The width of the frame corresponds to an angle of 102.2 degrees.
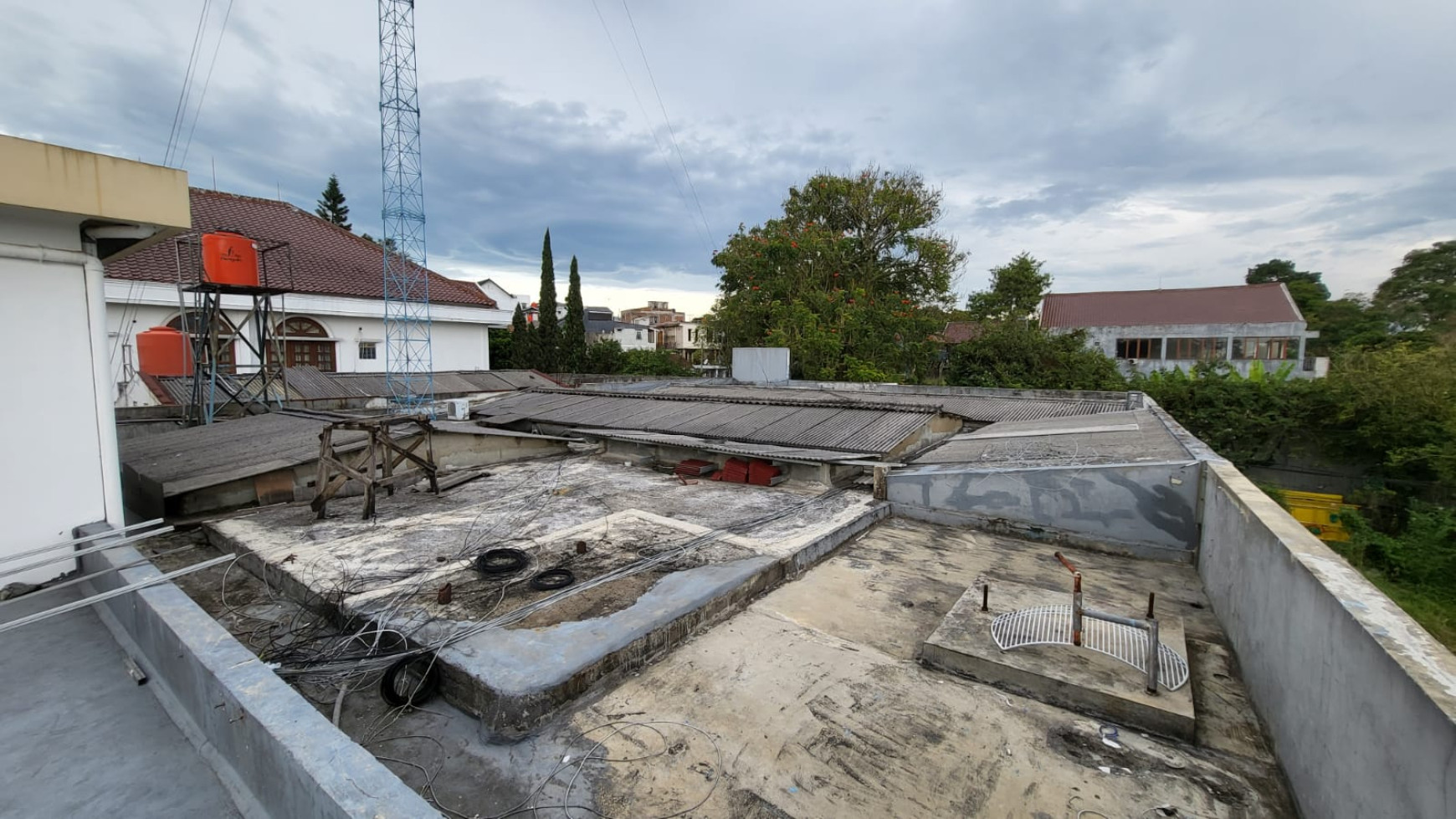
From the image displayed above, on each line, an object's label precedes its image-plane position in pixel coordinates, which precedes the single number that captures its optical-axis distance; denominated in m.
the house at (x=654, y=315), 81.24
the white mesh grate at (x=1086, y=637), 3.79
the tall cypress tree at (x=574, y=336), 31.34
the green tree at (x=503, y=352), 31.06
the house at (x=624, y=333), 61.42
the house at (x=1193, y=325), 28.33
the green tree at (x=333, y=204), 45.34
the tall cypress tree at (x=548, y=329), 30.62
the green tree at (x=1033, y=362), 22.95
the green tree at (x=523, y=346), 30.56
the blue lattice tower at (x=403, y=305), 18.08
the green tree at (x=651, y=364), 30.92
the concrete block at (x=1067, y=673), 3.45
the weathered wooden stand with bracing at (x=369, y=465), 6.92
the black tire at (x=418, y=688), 3.66
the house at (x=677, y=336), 71.66
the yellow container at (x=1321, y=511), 14.57
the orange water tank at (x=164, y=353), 13.39
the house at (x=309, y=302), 15.98
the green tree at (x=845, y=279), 23.69
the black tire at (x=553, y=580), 4.98
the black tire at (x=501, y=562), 5.25
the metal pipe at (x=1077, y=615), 3.90
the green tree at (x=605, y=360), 31.58
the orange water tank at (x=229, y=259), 10.77
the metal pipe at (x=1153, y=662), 3.52
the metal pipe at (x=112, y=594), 2.57
